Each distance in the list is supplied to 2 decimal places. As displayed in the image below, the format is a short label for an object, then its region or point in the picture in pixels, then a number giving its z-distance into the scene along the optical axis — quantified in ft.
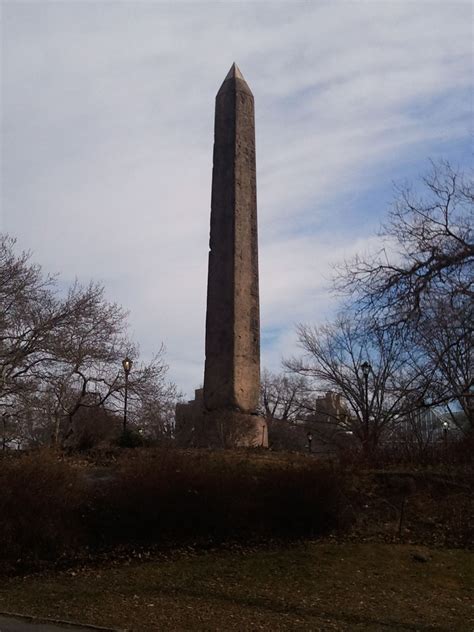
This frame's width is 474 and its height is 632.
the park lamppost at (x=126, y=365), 74.95
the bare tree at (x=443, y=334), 41.29
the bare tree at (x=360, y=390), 95.21
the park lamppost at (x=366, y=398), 79.41
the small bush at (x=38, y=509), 31.50
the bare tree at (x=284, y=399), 137.49
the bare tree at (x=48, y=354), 76.13
